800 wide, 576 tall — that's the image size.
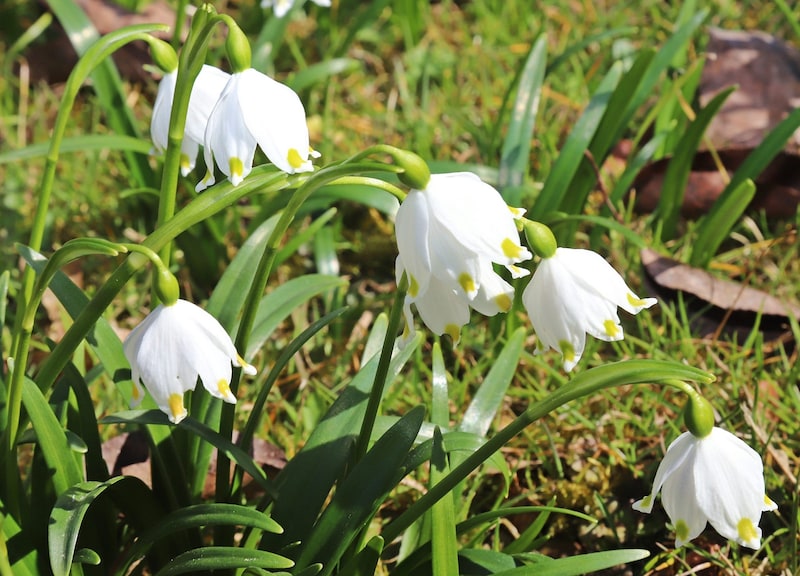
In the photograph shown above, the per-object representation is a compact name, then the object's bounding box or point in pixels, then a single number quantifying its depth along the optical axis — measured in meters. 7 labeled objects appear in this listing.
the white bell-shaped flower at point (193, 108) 0.79
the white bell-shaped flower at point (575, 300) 0.76
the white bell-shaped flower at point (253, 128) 0.76
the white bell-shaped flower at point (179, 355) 0.76
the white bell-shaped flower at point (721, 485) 0.76
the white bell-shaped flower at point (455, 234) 0.75
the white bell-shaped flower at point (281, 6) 0.84
